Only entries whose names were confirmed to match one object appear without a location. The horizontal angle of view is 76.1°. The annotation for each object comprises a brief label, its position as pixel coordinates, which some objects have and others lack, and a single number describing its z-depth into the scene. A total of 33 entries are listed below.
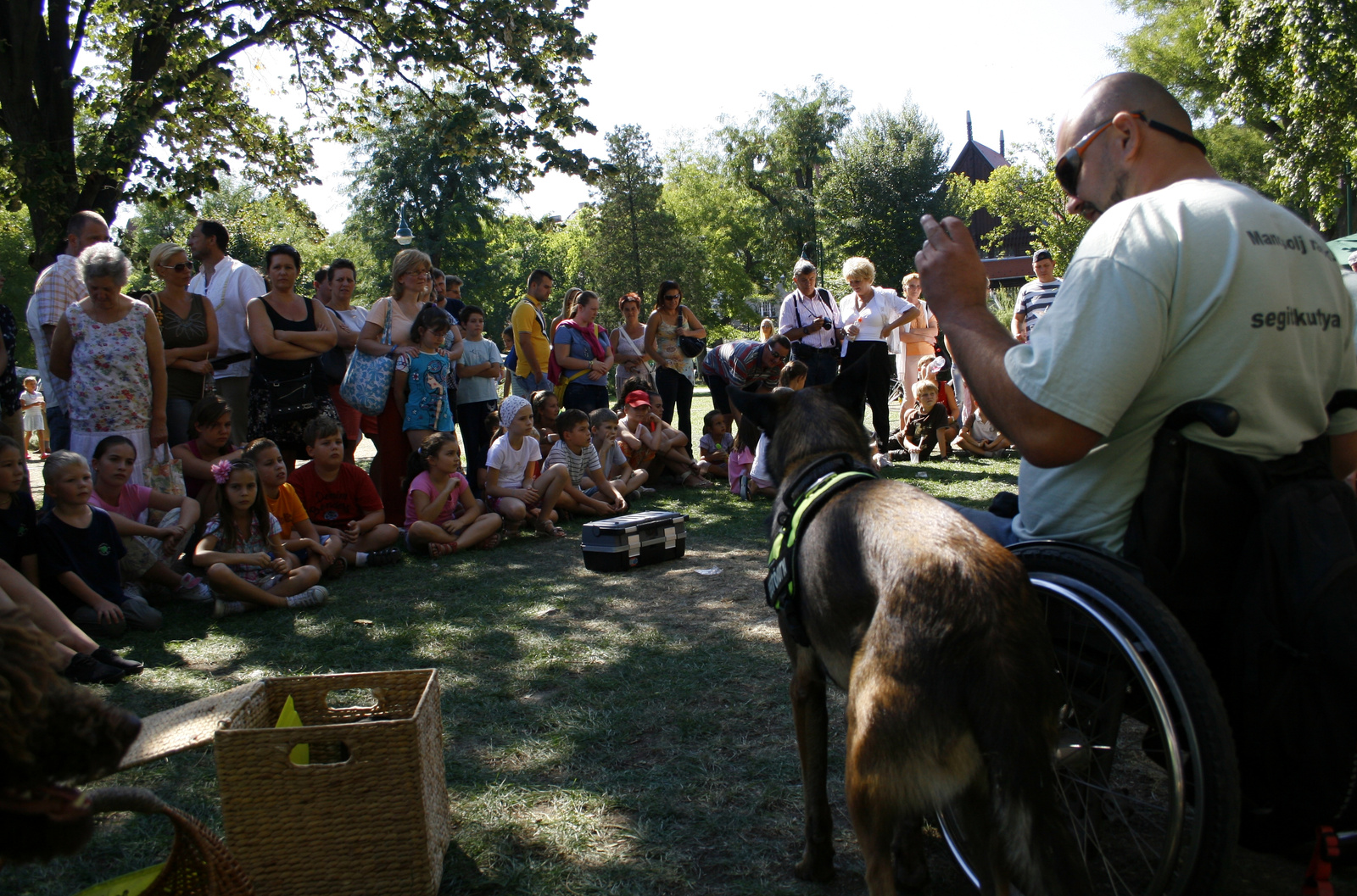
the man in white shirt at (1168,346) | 1.89
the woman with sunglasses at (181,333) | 6.44
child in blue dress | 7.27
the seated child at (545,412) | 8.75
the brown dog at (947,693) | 1.72
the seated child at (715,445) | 10.11
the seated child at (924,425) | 10.51
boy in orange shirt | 5.92
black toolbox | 6.14
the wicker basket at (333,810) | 2.32
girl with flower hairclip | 5.35
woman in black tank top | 6.70
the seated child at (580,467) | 8.09
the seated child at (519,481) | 7.57
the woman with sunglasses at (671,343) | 10.57
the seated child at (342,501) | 6.46
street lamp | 20.26
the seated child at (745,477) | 8.77
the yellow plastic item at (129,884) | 2.16
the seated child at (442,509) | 6.88
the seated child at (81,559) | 4.84
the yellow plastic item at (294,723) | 2.54
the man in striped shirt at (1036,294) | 8.45
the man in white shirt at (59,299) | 5.97
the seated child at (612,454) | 8.82
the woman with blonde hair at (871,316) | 10.02
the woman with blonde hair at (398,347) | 7.35
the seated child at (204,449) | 6.16
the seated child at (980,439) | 10.63
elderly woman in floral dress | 5.62
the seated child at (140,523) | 5.50
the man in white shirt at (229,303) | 6.86
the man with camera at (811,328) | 9.71
